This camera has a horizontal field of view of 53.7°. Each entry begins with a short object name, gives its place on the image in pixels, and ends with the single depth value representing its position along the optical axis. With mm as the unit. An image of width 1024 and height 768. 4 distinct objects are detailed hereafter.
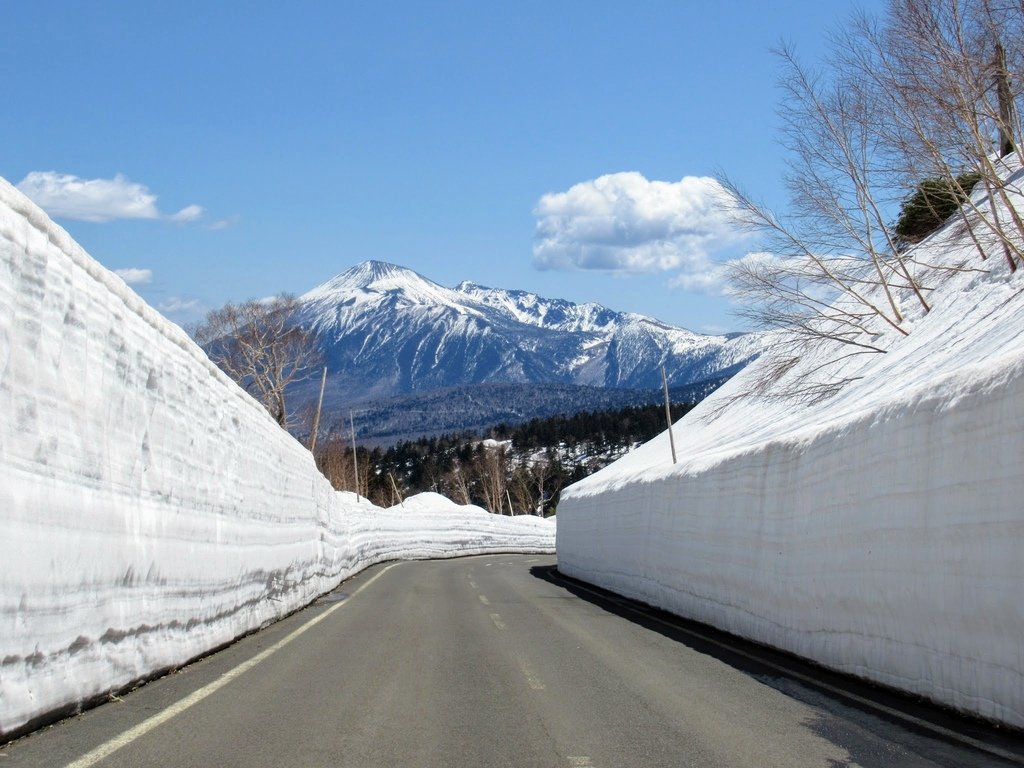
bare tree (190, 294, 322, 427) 53562
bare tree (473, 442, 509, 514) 104375
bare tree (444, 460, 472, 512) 127756
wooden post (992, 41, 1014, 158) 21203
